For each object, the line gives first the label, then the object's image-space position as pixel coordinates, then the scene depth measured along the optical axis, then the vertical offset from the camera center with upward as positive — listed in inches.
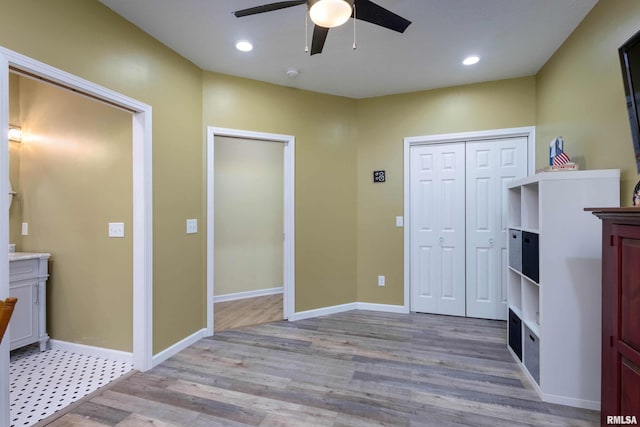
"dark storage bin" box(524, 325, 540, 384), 82.2 -41.7
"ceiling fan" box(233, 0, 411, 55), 58.7 +45.2
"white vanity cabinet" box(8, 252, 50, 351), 95.4 -28.5
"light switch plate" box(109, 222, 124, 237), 98.4 -5.3
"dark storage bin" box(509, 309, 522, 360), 96.3 -41.7
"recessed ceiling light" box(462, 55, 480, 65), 109.6 +58.4
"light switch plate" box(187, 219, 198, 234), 112.8 -5.0
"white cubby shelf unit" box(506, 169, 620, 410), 74.4 -18.6
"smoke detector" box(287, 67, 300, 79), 118.5 +58.3
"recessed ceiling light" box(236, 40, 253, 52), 99.6 +58.5
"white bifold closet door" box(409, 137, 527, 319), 132.6 -5.7
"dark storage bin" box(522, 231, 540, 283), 83.3 -13.0
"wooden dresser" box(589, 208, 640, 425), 46.4 -17.3
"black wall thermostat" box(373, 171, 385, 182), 147.9 +18.7
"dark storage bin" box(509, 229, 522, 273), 96.5 -12.8
